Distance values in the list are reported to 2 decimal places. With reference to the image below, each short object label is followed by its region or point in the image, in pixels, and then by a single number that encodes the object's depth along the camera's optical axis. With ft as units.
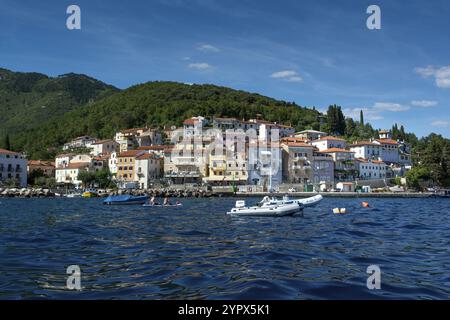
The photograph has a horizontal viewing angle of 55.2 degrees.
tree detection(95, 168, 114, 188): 298.15
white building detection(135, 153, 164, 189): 293.64
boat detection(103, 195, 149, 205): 176.86
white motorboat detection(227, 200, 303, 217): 107.96
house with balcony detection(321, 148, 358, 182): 308.81
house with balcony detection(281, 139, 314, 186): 295.28
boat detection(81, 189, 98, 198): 248.22
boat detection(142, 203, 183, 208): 158.34
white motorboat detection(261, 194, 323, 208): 113.39
